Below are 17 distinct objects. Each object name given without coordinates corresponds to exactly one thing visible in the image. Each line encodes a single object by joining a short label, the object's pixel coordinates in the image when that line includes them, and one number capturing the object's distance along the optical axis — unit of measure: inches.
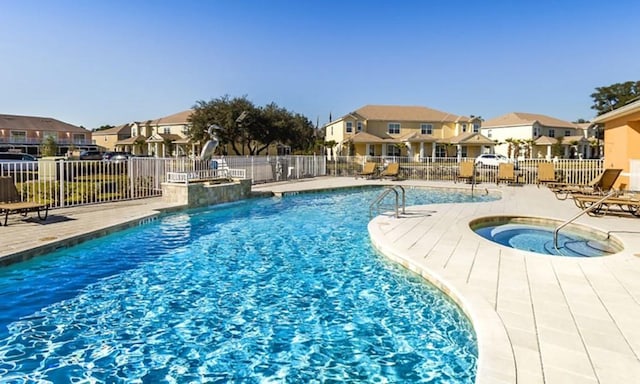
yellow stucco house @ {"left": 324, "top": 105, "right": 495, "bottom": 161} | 1547.7
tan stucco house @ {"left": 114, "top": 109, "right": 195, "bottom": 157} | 1711.4
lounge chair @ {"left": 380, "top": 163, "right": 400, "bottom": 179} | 845.8
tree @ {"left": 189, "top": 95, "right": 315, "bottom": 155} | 1310.3
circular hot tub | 273.1
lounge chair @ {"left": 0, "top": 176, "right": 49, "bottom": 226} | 304.5
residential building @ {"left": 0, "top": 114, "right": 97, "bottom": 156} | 1980.8
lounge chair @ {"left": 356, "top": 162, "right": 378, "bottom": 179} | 863.1
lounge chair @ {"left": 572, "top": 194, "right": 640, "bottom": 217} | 346.3
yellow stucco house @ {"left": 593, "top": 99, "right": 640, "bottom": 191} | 481.4
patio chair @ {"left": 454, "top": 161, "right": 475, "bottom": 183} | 754.8
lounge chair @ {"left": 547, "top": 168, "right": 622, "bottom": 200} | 435.4
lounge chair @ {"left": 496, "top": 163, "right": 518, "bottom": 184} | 703.1
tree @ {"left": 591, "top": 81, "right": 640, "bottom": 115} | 2062.0
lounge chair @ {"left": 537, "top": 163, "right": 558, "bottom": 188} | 656.4
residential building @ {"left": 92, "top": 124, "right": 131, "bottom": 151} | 2321.4
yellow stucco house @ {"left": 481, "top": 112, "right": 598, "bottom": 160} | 1611.7
